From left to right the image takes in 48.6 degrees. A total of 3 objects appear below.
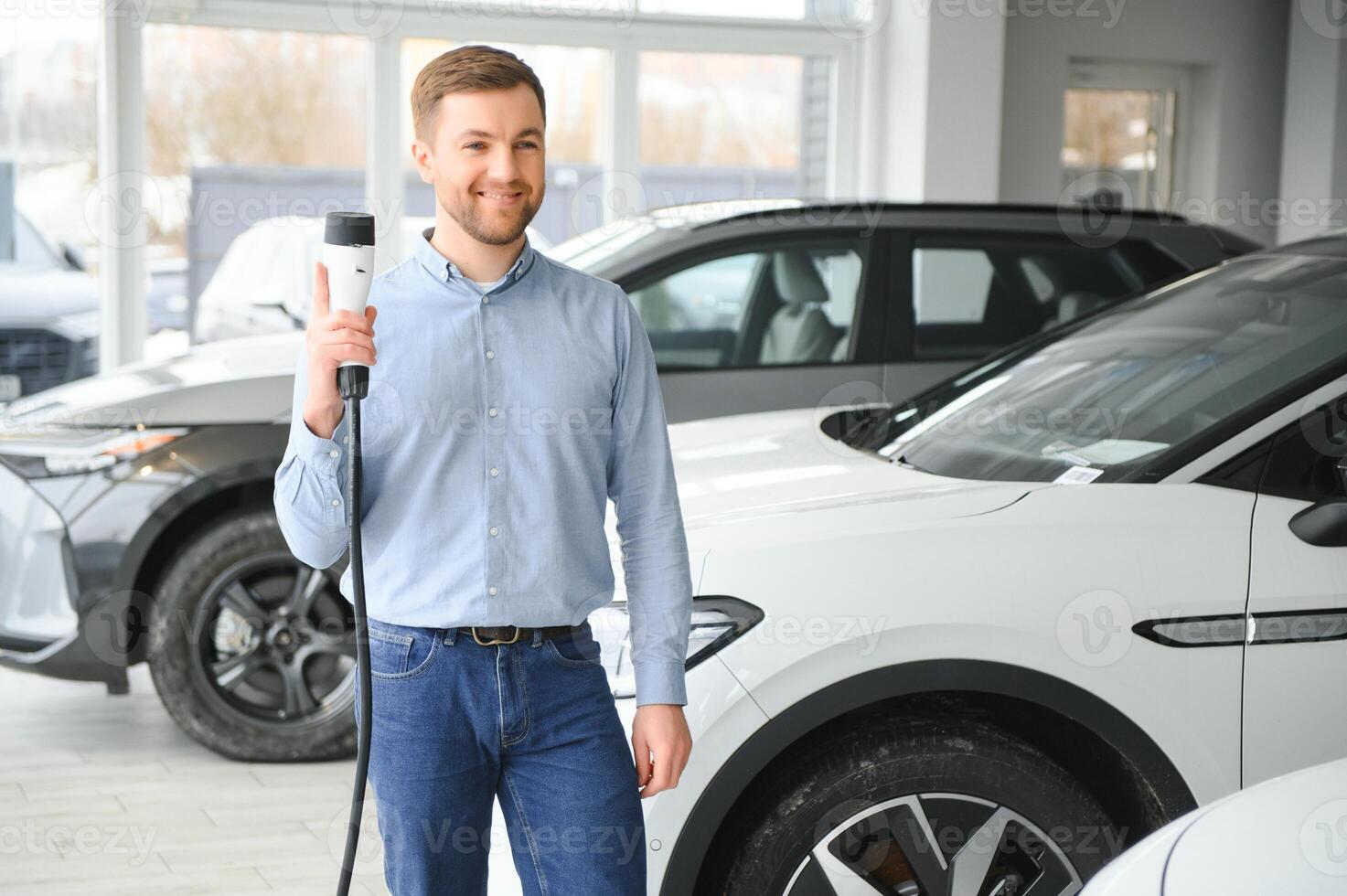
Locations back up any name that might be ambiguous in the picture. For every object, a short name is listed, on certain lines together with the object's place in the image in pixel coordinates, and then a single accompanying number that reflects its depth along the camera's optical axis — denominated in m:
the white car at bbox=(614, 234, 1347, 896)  2.51
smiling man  1.96
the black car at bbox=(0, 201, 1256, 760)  4.52
